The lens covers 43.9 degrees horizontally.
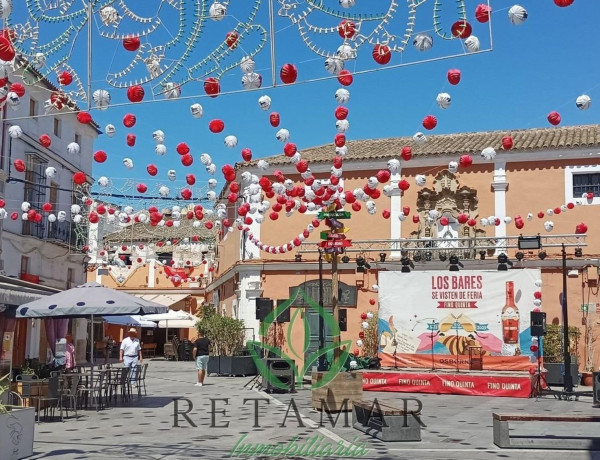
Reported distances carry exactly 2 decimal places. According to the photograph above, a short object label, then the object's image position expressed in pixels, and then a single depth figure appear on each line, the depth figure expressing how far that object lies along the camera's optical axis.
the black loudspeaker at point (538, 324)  19.39
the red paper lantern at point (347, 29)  8.74
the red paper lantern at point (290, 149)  13.88
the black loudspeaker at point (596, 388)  16.47
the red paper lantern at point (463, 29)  8.16
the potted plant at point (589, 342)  24.33
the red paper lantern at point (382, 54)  8.53
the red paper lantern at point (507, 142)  13.10
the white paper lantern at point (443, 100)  10.32
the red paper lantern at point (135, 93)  9.39
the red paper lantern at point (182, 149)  13.39
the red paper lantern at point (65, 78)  9.70
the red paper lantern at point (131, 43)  9.20
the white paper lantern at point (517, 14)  7.88
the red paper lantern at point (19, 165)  13.92
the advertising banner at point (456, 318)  21.83
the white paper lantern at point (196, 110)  10.59
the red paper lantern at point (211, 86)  9.22
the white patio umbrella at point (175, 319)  35.09
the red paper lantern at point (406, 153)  13.79
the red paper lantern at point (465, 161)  14.50
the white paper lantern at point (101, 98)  9.54
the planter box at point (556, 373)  22.77
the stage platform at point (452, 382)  19.11
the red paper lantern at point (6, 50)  8.77
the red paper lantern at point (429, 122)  11.21
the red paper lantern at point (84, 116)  10.27
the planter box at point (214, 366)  25.61
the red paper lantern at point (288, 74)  8.95
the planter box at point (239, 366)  25.23
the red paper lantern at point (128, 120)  10.76
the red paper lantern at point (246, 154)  14.23
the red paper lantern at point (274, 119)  11.55
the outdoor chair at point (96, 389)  14.47
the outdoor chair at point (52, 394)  13.15
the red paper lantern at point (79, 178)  14.42
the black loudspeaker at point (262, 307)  21.81
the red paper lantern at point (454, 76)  9.68
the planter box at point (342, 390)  14.24
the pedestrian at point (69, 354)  18.17
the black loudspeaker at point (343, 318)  22.05
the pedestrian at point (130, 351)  18.08
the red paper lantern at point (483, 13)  8.04
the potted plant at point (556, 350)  22.83
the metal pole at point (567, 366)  19.30
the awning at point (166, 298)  40.06
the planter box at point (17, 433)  8.73
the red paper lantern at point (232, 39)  9.08
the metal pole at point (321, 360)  22.26
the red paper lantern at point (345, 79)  8.88
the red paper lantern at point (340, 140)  13.20
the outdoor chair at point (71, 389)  13.74
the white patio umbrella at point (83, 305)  14.01
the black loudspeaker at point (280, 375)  19.55
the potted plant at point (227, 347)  25.28
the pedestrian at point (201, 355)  20.73
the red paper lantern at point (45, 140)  12.14
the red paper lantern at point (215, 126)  11.19
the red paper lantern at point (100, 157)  12.45
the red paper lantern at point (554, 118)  10.70
